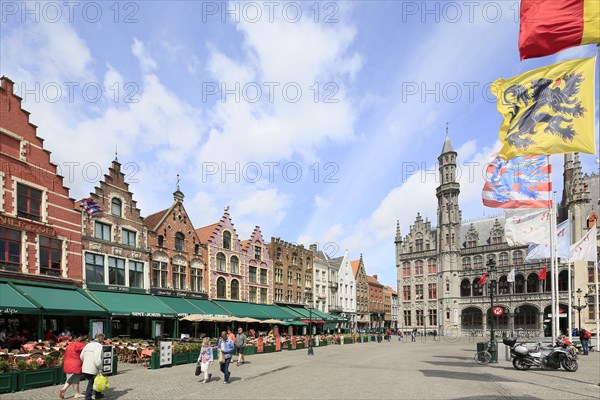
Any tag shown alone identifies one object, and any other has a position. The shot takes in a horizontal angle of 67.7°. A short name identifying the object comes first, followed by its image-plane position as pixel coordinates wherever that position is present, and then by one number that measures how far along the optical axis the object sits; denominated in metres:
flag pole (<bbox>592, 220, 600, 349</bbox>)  27.62
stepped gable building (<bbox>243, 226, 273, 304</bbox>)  46.88
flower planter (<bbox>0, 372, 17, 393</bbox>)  13.49
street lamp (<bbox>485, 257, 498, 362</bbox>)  22.63
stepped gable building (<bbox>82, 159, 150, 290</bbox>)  29.39
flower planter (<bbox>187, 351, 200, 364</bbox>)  22.63
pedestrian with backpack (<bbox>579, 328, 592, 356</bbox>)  28.28
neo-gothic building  52.50
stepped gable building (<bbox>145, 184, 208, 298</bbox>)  35.16
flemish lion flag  10.62
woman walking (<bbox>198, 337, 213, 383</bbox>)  16.06
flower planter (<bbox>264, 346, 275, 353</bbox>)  30.04
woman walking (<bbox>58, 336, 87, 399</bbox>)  12.12
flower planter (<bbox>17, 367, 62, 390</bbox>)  14.02
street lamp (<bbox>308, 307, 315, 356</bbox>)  28.50
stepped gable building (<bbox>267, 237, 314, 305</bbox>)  51.88
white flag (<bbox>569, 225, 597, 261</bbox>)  26.98
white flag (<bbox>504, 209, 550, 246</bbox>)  21.84
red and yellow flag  10.36
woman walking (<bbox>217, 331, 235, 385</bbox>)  15.79
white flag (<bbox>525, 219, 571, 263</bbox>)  24.77
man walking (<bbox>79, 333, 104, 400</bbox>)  11.62
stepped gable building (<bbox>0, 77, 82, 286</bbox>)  23.86
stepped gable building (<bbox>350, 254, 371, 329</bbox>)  73.81
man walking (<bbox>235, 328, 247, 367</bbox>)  22.14
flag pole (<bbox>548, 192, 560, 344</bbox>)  21.18
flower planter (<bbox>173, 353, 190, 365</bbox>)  21.45
